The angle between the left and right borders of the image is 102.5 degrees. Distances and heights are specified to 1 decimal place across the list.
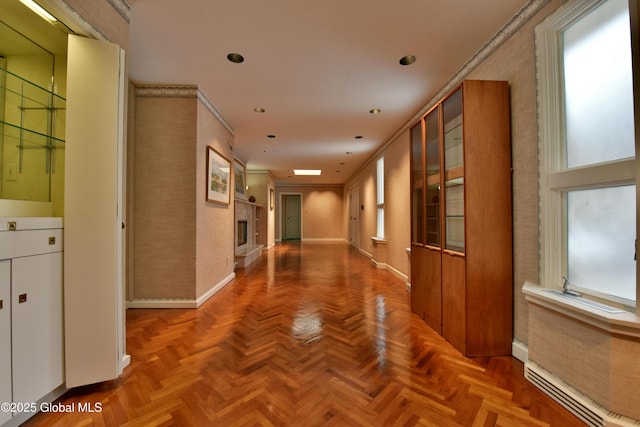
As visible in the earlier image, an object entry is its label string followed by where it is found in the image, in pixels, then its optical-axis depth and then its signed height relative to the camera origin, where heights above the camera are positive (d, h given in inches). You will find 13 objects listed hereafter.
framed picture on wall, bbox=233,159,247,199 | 240.5 +36.6
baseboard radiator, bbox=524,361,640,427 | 50.6 -40.9
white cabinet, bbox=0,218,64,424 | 51.5 -20.4
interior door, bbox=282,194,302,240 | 516.7 +0.6
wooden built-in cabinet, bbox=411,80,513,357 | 82.4 -2.9
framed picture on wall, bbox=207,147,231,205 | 141.7 +23.7
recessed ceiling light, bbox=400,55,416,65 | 100.2 +62.1
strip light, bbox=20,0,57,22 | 61.0 +50.8
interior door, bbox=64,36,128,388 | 63.6 +0.9
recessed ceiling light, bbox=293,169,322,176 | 362.7 +65.1
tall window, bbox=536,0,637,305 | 57.1 +16.5
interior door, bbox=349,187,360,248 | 362.3 -1.1
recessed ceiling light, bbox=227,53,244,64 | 99.4 +62.4
